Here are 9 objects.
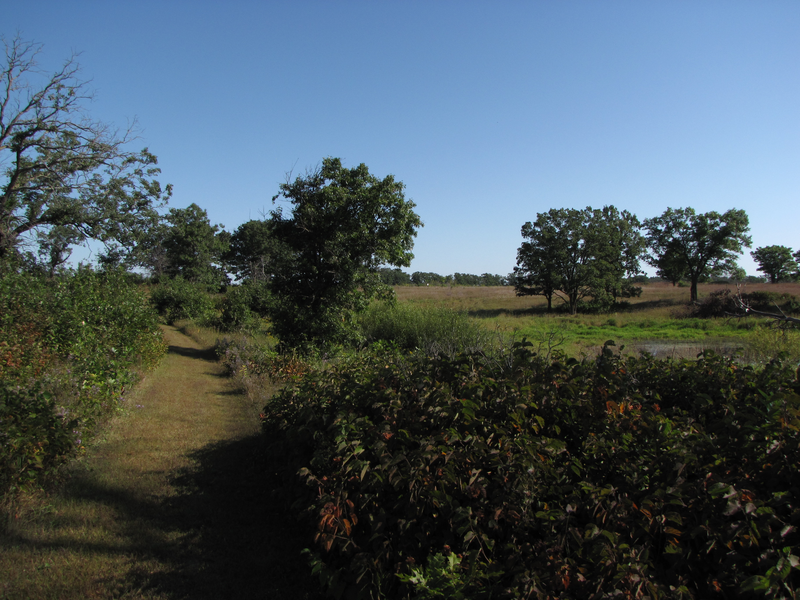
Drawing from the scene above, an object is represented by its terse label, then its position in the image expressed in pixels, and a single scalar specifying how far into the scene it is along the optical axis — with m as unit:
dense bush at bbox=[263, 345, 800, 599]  2.13
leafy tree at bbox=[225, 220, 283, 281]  62.97
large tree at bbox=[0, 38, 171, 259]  14.63
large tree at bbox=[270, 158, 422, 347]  14.54
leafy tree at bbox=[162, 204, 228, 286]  50.84
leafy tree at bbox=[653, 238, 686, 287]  51.06
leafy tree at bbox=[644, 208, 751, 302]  48.41
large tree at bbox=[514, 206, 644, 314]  48.38
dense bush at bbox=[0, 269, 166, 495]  4.29
